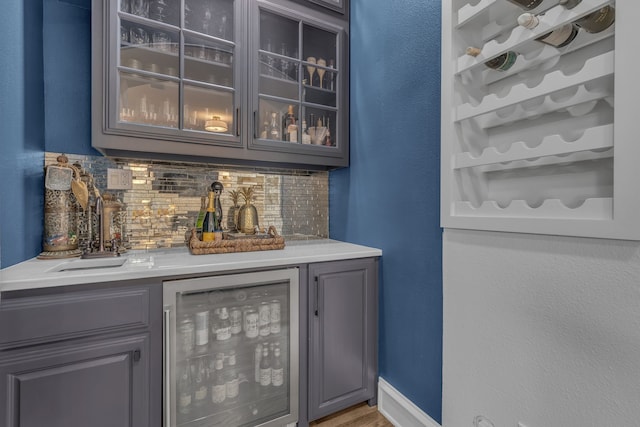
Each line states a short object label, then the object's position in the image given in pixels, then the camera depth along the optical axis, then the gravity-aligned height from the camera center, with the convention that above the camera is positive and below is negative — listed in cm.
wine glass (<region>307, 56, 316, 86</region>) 189 +88
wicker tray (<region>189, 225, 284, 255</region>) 158 -20
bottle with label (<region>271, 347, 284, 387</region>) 149 -81
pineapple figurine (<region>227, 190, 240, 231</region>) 195 -2
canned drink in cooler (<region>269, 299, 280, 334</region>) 152 -55
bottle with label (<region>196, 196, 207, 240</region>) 180 -4
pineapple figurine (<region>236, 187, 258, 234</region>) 191 -4
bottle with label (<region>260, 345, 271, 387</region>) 149 -80
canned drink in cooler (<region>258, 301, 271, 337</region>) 150 -55
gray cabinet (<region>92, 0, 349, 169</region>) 142 +69
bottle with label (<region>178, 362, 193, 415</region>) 131 -80
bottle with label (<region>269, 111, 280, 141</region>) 179 +48
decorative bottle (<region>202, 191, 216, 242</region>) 171 -9
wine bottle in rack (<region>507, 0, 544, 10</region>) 94 +65
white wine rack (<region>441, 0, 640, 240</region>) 76 +28
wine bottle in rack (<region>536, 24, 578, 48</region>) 88 +52
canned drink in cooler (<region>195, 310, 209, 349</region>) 135 -55
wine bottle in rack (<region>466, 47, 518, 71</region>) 103 +53
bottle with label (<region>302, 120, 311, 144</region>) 188 +47
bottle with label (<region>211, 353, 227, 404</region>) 138 -82
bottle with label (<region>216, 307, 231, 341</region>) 141 -56
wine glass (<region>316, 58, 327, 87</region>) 192 +89
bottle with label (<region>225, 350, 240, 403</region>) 142 -82
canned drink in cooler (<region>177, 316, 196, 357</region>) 131 -57
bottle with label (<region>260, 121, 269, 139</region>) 176 +46
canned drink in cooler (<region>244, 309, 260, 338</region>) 147 -56
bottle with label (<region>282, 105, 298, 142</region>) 184 +50
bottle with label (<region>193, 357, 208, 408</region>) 135 -80
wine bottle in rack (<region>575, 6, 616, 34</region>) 82 +53
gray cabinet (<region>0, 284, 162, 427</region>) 103 -55
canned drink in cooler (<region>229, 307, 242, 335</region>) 145 -54
